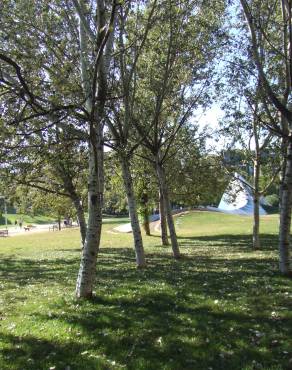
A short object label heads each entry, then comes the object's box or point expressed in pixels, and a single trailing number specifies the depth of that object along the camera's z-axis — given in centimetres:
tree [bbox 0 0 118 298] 1059
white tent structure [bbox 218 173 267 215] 3081
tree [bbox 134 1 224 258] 1888
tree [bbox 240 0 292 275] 1288
